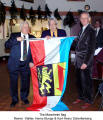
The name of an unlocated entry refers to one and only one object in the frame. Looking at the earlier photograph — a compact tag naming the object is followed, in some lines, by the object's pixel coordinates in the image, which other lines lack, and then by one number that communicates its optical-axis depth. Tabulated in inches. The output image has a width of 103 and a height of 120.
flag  129.1
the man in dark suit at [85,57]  127.7
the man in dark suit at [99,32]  193.7
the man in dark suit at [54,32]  134.0
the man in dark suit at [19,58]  130.6
